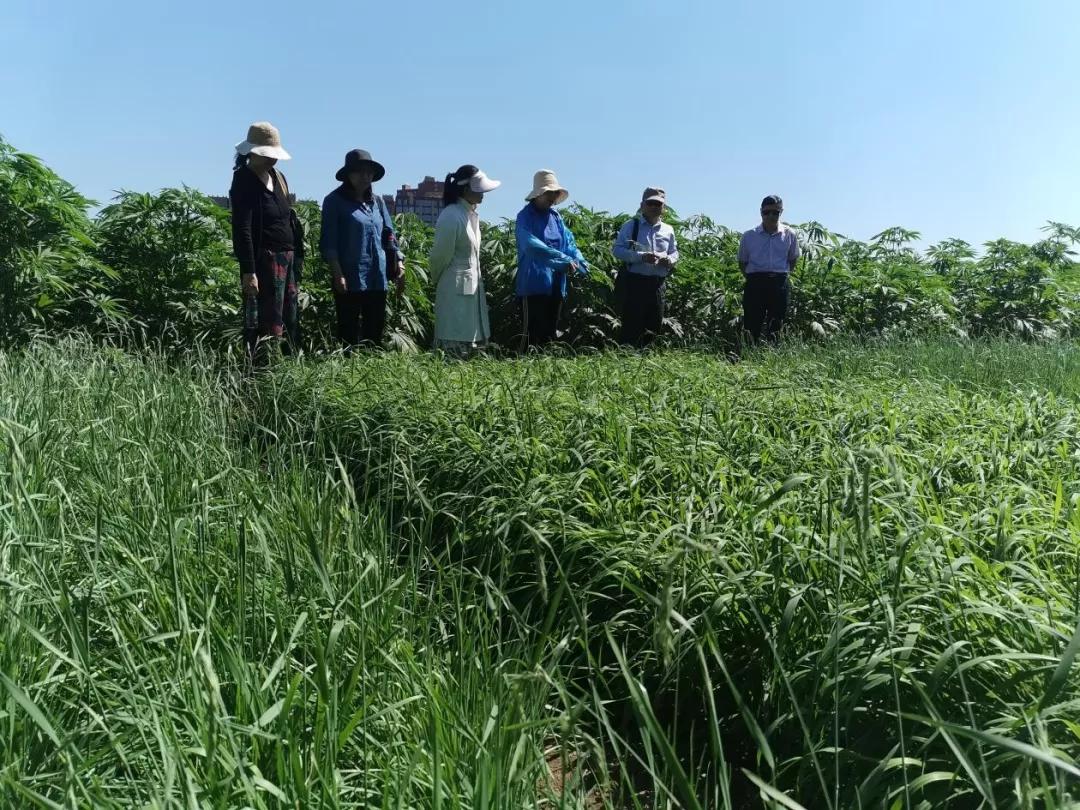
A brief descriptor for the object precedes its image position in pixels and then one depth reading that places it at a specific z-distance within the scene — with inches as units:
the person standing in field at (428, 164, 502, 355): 252.5
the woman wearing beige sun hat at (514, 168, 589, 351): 263.9
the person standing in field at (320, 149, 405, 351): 233.6
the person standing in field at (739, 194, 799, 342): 304.0
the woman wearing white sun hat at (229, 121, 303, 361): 212.4
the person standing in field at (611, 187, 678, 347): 286.5
